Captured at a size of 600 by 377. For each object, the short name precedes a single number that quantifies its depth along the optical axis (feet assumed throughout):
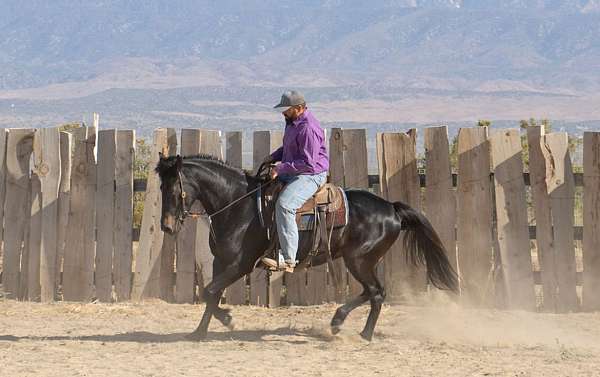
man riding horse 65.31
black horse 64.90
